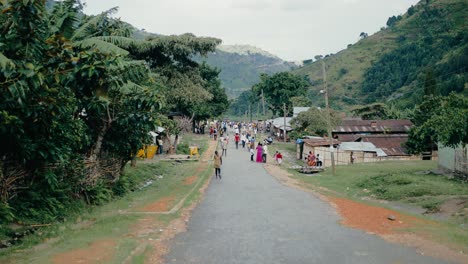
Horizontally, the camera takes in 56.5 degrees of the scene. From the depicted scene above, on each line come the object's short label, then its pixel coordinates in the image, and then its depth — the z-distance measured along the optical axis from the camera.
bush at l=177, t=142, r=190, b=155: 41.51
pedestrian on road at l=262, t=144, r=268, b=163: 34.98
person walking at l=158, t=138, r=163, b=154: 38.80
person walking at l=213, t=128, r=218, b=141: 57.56
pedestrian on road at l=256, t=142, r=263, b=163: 35.09
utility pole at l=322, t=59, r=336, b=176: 26.73
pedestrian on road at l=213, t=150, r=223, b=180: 24.94
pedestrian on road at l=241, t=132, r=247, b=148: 49.19
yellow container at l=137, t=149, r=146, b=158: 31.51
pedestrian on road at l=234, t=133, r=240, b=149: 47.71
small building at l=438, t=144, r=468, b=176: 24.25
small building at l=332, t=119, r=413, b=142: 52.97
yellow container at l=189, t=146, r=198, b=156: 39.80
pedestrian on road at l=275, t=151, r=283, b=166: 33.86
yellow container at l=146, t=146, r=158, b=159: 34.94
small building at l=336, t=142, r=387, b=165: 38.53
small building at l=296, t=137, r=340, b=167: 37.22
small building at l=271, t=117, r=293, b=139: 61.97
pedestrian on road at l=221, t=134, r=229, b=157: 39.90
